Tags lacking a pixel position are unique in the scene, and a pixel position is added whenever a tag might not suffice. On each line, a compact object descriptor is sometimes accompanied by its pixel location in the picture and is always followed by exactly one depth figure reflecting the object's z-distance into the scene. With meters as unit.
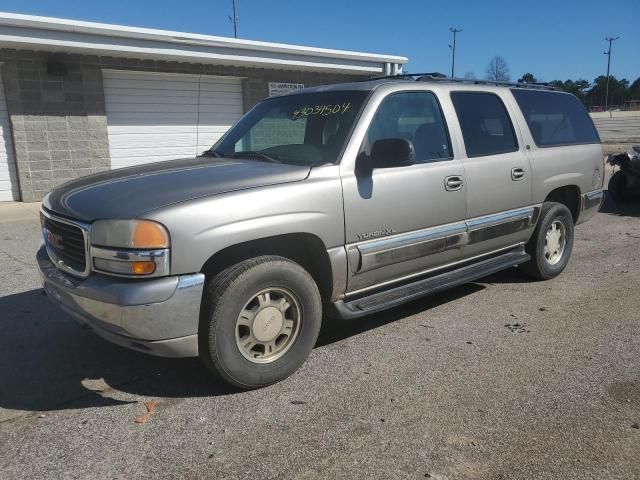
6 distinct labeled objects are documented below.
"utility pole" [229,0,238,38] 32.50
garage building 10.19
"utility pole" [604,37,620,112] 79.78
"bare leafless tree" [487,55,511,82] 71.03
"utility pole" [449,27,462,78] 60.37
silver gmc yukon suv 2.94
